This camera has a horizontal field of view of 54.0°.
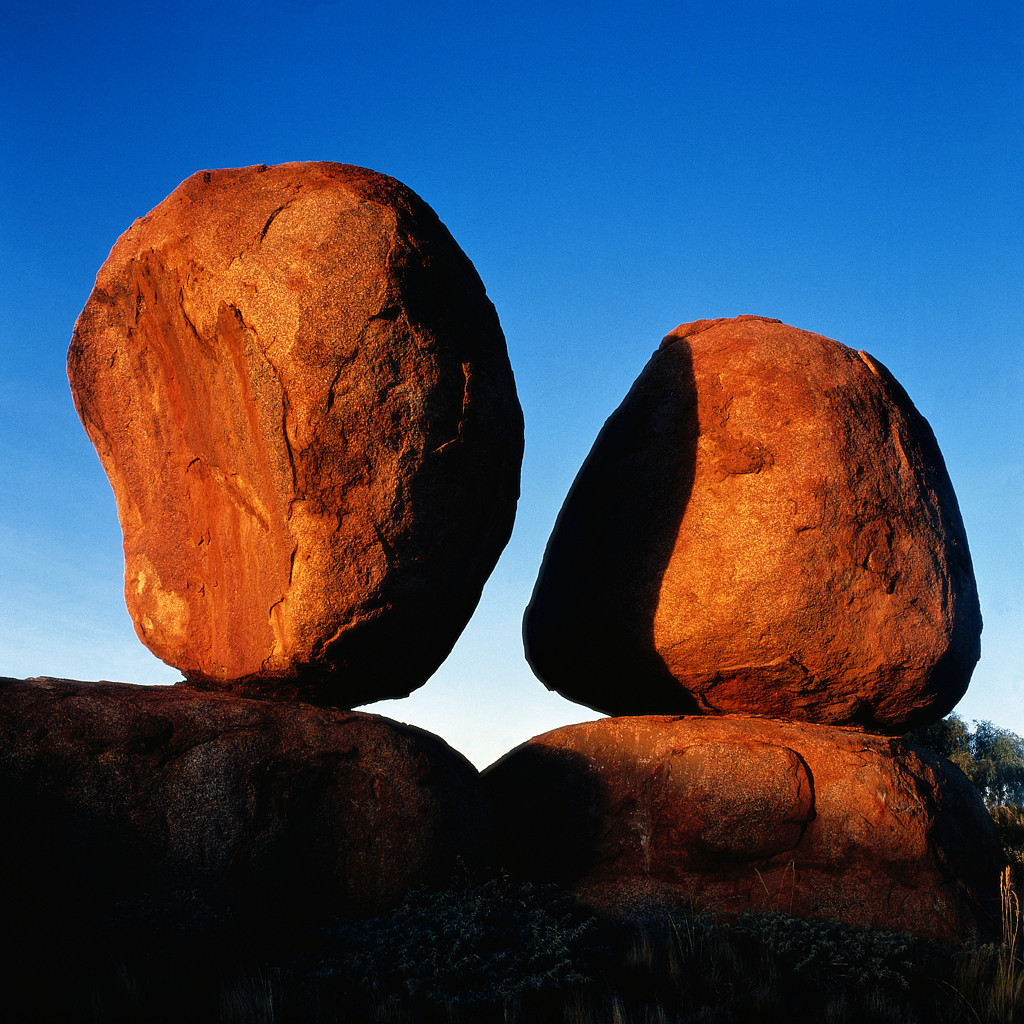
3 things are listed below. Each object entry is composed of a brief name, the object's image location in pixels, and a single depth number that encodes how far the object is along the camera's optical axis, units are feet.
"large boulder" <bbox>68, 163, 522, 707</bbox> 17.04
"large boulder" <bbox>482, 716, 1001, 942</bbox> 18.69
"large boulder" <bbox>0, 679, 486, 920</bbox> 14.17
